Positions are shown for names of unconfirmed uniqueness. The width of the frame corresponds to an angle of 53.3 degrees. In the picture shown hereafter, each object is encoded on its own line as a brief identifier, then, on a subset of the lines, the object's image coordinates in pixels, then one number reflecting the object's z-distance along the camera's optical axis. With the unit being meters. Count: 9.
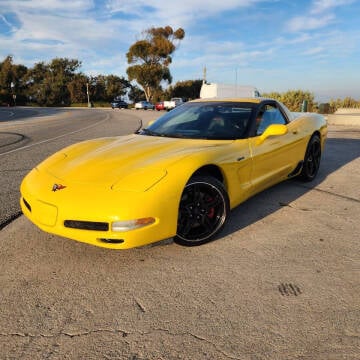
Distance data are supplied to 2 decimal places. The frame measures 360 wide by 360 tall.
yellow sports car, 2.57
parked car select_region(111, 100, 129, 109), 55.60
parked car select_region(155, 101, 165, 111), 41.32
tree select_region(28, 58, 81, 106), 73.19
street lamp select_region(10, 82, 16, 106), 70.34
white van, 32.69
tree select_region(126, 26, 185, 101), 58.84
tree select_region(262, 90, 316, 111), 22.41
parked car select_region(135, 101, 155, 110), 47.70
